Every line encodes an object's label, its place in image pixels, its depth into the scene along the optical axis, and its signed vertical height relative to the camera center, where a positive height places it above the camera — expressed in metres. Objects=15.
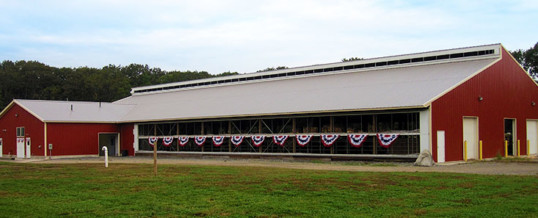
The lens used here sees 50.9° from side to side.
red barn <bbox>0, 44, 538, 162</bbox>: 27.89 +0.44
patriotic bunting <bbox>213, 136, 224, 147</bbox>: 36.00 -1.07
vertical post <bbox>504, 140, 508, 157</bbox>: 31.59 -1.54
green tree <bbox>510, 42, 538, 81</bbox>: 60.78 +6.74
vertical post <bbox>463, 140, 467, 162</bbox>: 28.48 -1.50
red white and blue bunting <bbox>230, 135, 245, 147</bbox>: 34.81 -1.04
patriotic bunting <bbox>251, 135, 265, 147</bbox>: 33.58 -0.96
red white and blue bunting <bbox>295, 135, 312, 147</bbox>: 31.16 -0.91
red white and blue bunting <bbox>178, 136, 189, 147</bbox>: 38.47 -1.11
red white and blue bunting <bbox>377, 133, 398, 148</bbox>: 27.34 -0.84
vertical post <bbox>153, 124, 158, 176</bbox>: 41.31 -0.40
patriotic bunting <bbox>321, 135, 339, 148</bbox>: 29.86 -0.91
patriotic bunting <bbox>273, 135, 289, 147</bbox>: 32.31 -0.93
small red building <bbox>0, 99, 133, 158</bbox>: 39.88 -0.29
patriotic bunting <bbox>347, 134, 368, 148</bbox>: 28.58 -0.87
